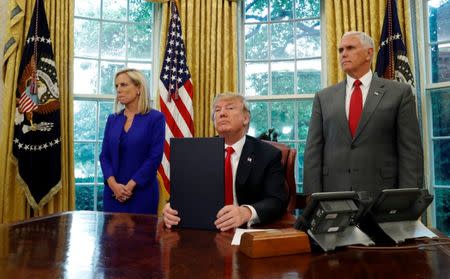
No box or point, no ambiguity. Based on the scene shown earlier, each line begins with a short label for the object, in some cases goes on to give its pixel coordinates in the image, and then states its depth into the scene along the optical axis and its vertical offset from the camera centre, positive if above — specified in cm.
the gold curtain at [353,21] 347 +121
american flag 371 +66
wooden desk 79 -23
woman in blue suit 236 +6
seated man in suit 134 -7
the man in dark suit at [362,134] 200 +11
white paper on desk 109 -24
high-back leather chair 192 -8
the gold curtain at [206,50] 389 +106
